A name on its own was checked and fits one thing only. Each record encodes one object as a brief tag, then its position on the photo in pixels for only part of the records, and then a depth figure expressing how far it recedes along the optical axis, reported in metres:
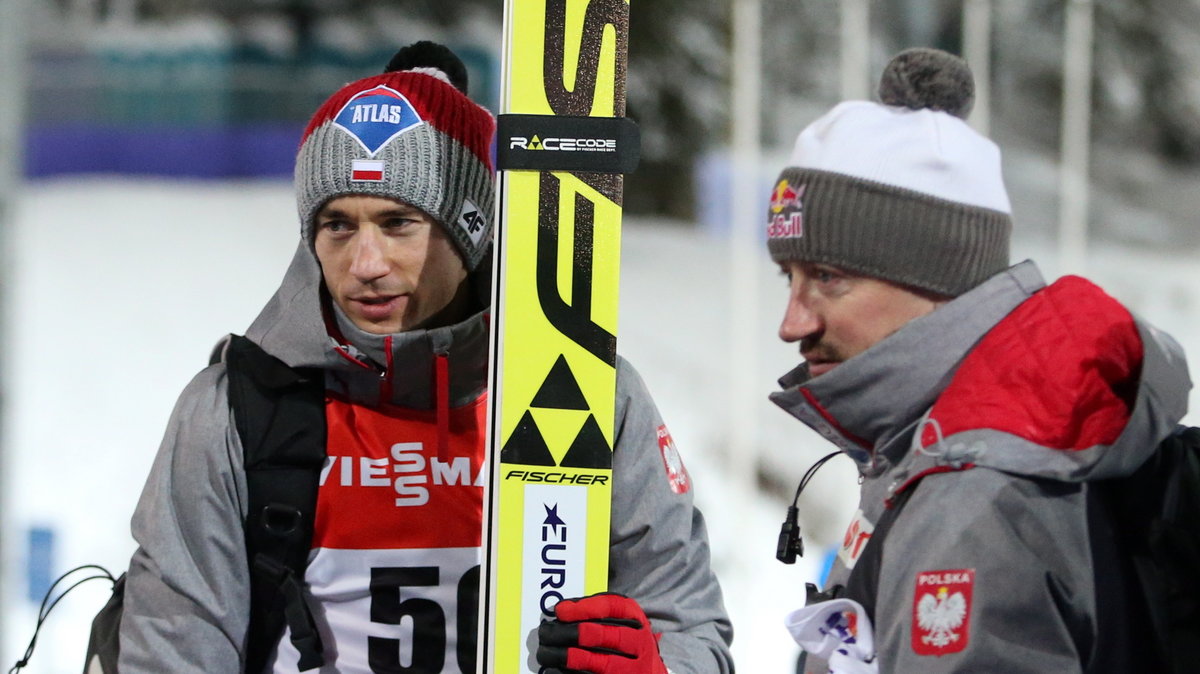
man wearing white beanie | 8.39
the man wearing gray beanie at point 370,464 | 8.76
